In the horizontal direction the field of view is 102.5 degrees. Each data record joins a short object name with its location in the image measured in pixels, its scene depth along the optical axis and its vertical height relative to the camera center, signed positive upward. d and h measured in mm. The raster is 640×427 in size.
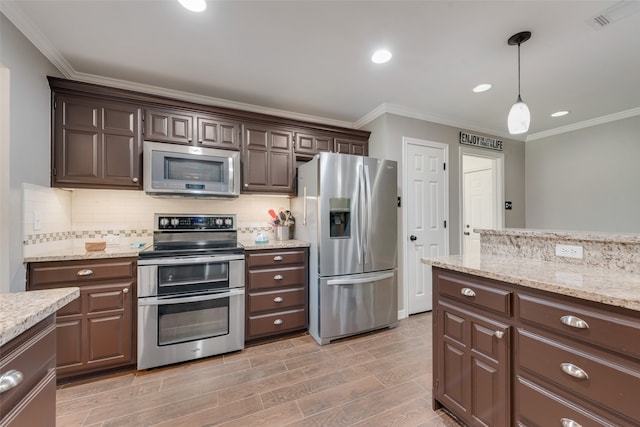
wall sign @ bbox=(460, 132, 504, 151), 3691 +1100
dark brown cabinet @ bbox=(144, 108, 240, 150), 2451 +866
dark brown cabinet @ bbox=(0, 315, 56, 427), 726 -521
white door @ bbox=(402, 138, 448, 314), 3270 +21
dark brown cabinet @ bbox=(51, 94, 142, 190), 2158 +630
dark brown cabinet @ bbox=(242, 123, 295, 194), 2822 +626
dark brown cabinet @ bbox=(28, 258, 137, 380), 1891 -760
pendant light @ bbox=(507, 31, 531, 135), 1825 +710
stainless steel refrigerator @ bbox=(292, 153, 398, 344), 2568 -284
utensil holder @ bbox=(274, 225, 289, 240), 3035 -204
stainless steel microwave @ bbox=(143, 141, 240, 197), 2348 +431
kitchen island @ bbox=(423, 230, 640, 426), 930 -519
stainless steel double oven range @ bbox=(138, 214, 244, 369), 2094 -721
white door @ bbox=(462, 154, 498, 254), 4152 +315
